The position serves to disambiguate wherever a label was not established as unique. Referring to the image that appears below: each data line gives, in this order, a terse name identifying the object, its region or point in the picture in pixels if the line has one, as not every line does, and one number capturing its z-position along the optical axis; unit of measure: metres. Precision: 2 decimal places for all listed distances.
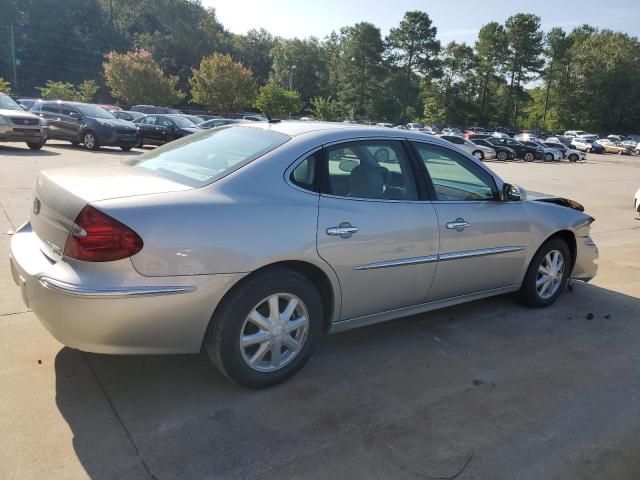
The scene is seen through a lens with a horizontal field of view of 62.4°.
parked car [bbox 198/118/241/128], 22.08
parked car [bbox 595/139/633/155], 52.69
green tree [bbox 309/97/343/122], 45.53
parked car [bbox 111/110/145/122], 26.34
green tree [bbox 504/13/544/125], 81.56
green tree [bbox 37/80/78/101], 46.62
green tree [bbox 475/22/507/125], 83.81
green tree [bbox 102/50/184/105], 46.31
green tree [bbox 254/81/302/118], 43.81
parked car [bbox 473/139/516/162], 34.03
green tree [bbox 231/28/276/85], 94.39
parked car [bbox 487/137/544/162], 34.59
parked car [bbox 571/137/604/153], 52.82
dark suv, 17.67
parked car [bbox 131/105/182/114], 35.93
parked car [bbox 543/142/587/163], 37.41
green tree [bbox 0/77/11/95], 38.50
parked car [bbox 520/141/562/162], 35.75
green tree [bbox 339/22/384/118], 84.81
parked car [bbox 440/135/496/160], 31.67
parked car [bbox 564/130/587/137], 70.25
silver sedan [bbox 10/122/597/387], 2.68
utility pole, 66.88
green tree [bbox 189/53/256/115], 44.50
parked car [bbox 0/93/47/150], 14.80
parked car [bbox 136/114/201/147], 20.50
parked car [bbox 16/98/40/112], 26.71
